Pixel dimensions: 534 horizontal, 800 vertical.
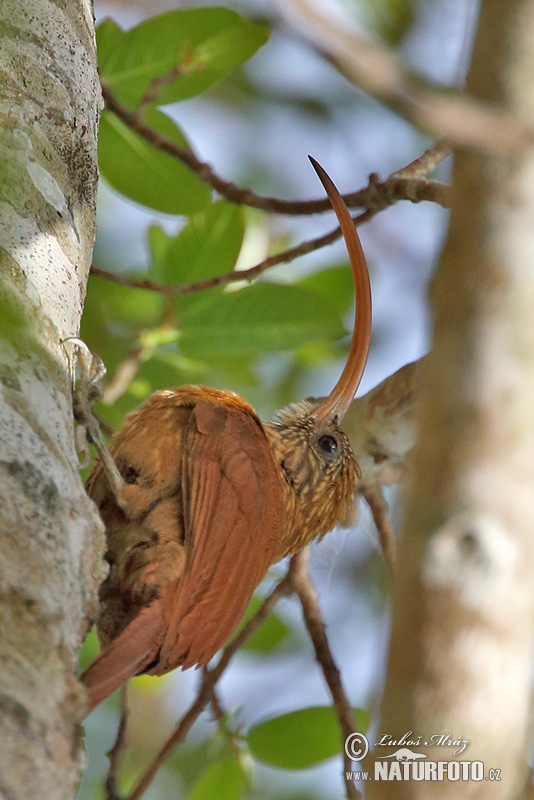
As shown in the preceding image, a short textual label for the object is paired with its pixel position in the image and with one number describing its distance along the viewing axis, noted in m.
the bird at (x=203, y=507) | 4.02
